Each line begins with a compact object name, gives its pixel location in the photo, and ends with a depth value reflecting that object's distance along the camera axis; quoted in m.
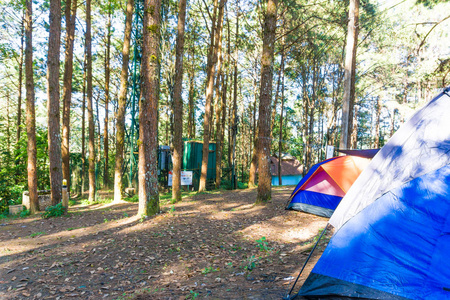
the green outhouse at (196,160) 16.59
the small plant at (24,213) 9.90
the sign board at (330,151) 8.34
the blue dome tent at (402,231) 2.68
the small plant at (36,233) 6.57
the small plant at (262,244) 5.15
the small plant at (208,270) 4.17
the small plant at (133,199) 11.90
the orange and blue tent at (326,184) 7.08
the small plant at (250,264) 4.19
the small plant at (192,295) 3.33
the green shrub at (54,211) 8.61
